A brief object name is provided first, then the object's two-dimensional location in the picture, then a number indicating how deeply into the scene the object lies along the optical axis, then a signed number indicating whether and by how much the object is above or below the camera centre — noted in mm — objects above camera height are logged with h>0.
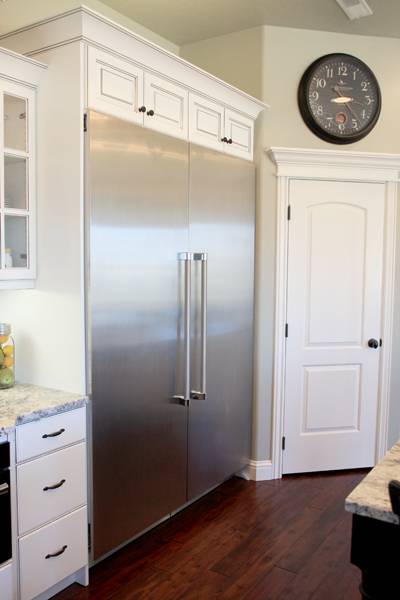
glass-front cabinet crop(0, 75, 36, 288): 2297 +378
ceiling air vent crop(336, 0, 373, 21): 2967 +1535
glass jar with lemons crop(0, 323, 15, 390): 2426 -437
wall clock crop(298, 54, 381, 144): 3473 +1168
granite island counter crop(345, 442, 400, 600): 1203 -653
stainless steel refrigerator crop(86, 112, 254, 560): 2371 -270
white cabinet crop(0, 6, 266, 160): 2262 +954
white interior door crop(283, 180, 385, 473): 3562 -351
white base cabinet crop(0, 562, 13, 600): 1957 -1213
